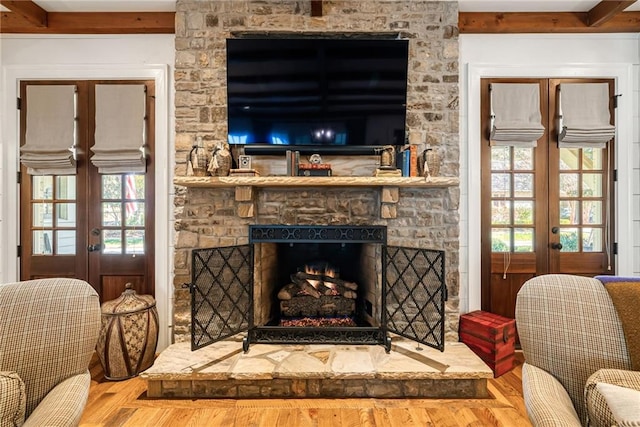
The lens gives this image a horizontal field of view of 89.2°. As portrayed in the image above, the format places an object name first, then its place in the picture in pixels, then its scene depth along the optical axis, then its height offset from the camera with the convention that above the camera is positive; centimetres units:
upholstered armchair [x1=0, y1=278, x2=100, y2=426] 124 -57
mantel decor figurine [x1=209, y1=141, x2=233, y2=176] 262 +41
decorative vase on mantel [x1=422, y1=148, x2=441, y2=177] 264 +42
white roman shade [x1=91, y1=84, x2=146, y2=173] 292 +83
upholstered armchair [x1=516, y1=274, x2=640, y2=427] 118 -55
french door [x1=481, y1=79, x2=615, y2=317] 299 +4
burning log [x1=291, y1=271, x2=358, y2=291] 289 -59
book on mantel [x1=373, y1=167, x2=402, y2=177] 257 +33
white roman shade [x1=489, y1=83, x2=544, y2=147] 290 +89
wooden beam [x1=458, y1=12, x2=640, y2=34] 287 +170
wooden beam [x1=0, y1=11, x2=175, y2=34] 287 +170
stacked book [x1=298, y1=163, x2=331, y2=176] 262 +35
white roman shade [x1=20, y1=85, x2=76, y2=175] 294 +77
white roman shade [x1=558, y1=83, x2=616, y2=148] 293 +89
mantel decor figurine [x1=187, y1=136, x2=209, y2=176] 262 +41
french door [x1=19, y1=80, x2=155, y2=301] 299 -6
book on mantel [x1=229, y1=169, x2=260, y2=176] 261 +33
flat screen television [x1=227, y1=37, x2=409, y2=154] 264 +100
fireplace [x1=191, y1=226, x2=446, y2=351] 255 -67
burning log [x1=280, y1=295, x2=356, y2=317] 287 -82
